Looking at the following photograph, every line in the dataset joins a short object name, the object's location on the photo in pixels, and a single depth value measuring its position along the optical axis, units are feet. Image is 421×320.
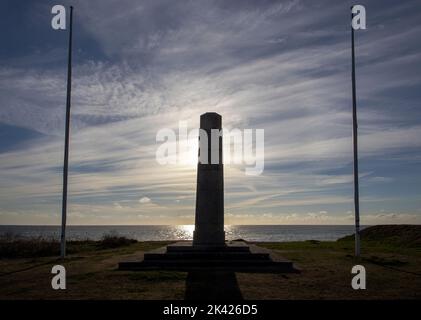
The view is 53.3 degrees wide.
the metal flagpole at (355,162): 65.41
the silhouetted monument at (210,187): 58.65
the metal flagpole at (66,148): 64.23
